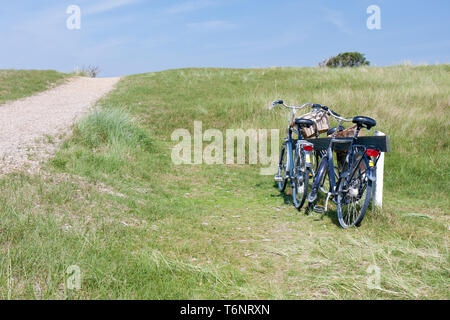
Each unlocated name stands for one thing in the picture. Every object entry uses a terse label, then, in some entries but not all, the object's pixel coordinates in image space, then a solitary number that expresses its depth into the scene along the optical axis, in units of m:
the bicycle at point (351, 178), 4.70
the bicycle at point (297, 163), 6.03
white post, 5.80
